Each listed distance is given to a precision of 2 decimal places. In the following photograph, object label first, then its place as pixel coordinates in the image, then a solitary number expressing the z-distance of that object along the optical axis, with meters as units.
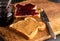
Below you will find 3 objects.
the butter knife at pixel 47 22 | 0.95
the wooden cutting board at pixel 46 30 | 0.94
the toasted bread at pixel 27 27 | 0.94
